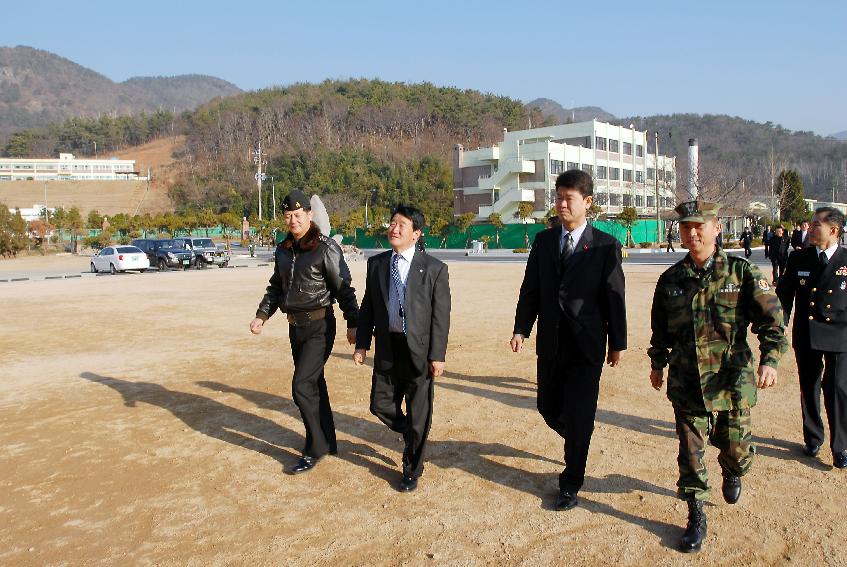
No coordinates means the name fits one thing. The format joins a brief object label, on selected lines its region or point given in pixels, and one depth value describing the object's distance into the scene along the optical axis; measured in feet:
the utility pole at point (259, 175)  192.34
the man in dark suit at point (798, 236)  52.45
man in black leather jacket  15.03
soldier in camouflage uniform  11.01
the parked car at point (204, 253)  104.83
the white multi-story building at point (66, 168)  413.18
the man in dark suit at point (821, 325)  14.32
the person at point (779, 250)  56.38
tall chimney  177.64
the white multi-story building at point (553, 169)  188.96
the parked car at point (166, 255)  101.09
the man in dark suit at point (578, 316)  12.58
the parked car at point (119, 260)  92.73
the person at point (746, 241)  86.12
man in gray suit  13.78
